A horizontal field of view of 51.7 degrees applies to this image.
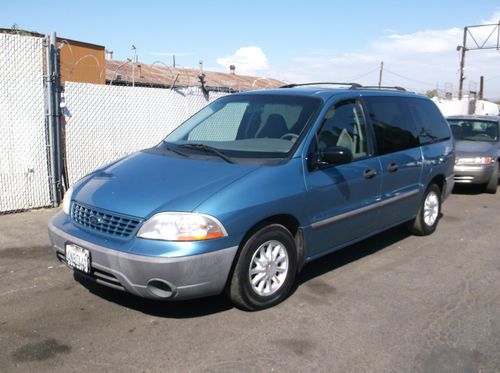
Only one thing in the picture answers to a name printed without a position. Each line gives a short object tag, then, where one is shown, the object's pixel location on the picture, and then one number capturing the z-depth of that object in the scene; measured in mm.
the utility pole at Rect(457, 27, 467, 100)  32844
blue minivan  3600
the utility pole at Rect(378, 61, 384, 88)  46219
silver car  9938
